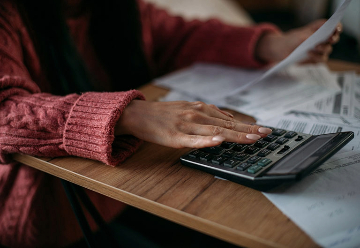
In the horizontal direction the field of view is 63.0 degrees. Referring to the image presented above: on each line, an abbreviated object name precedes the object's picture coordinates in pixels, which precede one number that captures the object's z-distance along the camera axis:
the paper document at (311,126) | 0.44
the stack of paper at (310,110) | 0.32
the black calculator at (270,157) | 0.35
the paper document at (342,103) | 0.54
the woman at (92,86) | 0.44
